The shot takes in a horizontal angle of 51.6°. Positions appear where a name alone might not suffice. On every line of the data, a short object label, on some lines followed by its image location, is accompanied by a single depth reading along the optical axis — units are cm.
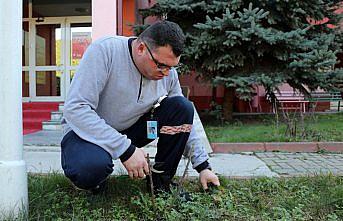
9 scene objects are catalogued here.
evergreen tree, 630
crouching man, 176
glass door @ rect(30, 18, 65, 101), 873
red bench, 999
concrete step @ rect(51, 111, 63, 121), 708
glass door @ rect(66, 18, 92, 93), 874
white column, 175
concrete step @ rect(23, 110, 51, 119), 738
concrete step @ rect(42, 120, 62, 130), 680
